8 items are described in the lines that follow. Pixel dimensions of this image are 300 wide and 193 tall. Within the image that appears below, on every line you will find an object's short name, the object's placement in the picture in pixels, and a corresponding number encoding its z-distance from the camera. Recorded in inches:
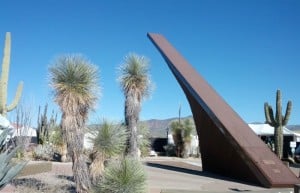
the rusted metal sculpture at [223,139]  381.6
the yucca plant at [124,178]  254.4
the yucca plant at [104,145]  285.5
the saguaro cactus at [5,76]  513.7
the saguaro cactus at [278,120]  771.6
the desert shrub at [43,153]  631.5
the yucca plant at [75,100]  286.5
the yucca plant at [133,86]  430.9
